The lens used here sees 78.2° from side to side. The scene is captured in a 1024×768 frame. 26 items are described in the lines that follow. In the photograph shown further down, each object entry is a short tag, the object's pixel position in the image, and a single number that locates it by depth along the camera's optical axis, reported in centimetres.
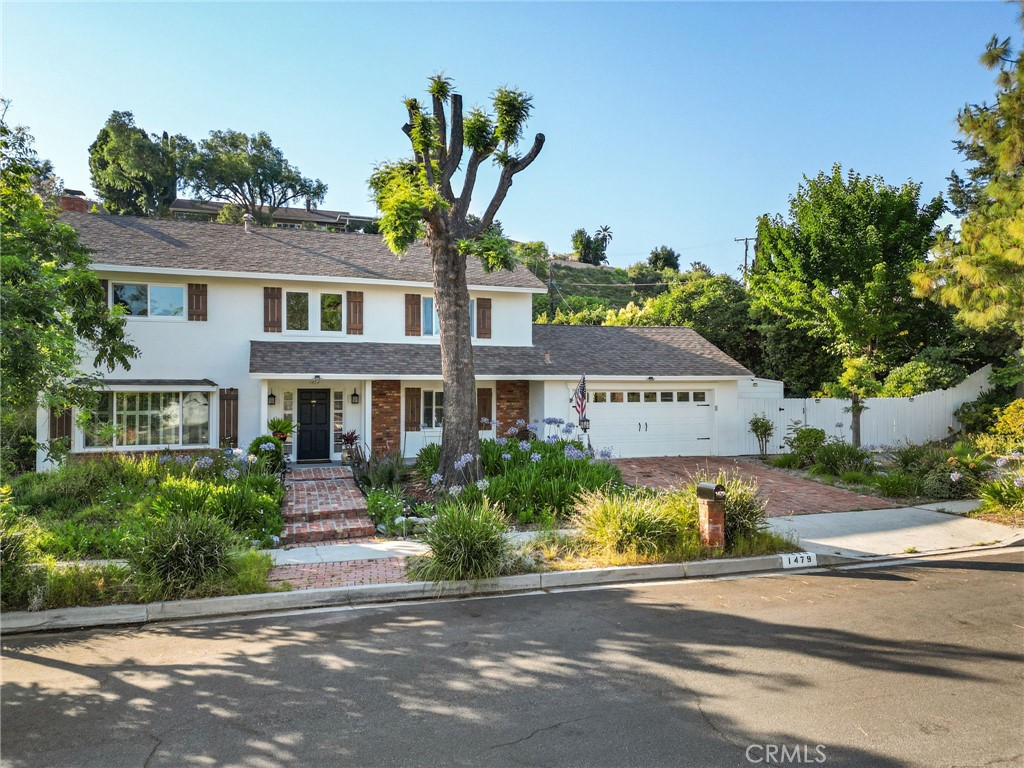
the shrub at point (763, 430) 1889
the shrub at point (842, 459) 1548
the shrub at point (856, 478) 1441
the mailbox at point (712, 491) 847
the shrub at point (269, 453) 1291
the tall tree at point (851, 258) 1873
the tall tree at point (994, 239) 1173
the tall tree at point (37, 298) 688
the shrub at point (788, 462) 1700
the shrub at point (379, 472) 1243
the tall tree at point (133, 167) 4378
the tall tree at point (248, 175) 4838
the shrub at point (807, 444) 1700
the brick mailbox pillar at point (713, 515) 848
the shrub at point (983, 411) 2073
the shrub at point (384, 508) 1027
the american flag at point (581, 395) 1272
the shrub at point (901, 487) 1323
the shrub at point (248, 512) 923
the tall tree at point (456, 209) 1180
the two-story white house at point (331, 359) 1589
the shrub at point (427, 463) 1301
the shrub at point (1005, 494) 1122
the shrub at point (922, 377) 2148
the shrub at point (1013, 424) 1409
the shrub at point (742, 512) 884
